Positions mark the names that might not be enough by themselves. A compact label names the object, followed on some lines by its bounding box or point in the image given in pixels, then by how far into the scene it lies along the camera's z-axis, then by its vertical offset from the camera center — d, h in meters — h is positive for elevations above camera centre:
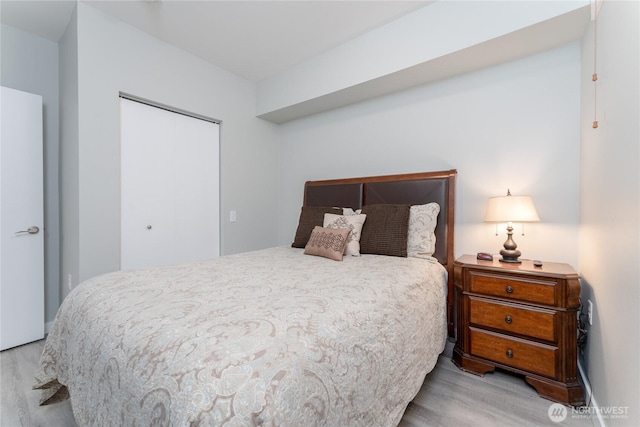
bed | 0.71 -0.44
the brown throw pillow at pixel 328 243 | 2.18 -0.27
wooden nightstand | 1.63 -0.72
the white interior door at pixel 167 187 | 2.48 +0.21
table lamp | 1.87 -0.02
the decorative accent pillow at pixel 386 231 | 2.24 -0.18
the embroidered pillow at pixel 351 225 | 2.33 -0.14
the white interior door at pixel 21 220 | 2.27 -0.10
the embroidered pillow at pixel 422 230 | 2.24 -0.17
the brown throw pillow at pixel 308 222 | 2.70 -0.12
